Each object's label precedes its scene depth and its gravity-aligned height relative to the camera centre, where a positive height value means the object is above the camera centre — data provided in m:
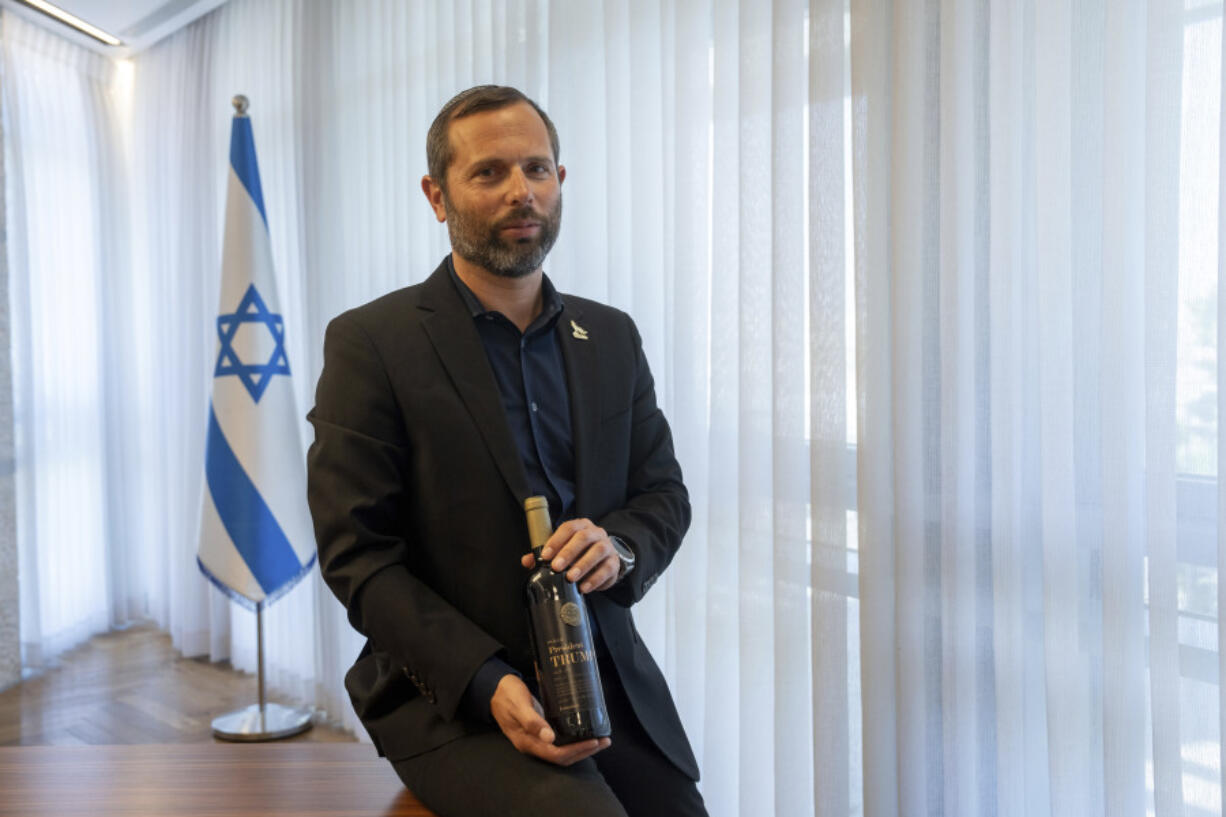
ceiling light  4.86 +1.90
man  1.42 -0.17
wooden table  1.59 -0.66
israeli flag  3.86 -0.18
